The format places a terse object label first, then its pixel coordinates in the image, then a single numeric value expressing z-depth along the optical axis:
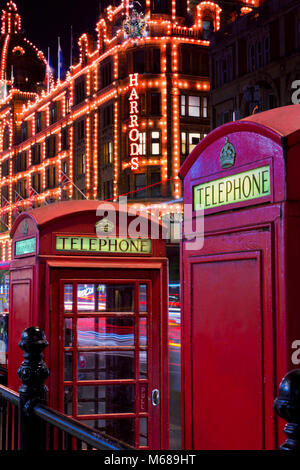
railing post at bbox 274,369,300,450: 2.13
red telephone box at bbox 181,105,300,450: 3.31
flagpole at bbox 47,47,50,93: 52.62
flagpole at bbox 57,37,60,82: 49.00
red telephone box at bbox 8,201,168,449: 6.55
